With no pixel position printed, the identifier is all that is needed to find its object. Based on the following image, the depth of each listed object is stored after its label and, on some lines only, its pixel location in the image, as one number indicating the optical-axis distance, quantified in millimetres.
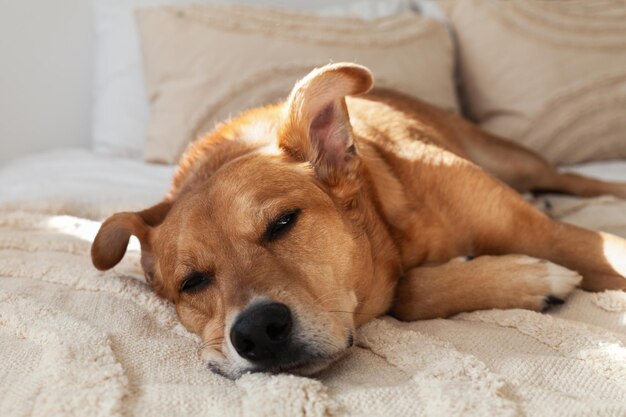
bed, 570
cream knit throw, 558
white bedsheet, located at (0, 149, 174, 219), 883
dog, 631
